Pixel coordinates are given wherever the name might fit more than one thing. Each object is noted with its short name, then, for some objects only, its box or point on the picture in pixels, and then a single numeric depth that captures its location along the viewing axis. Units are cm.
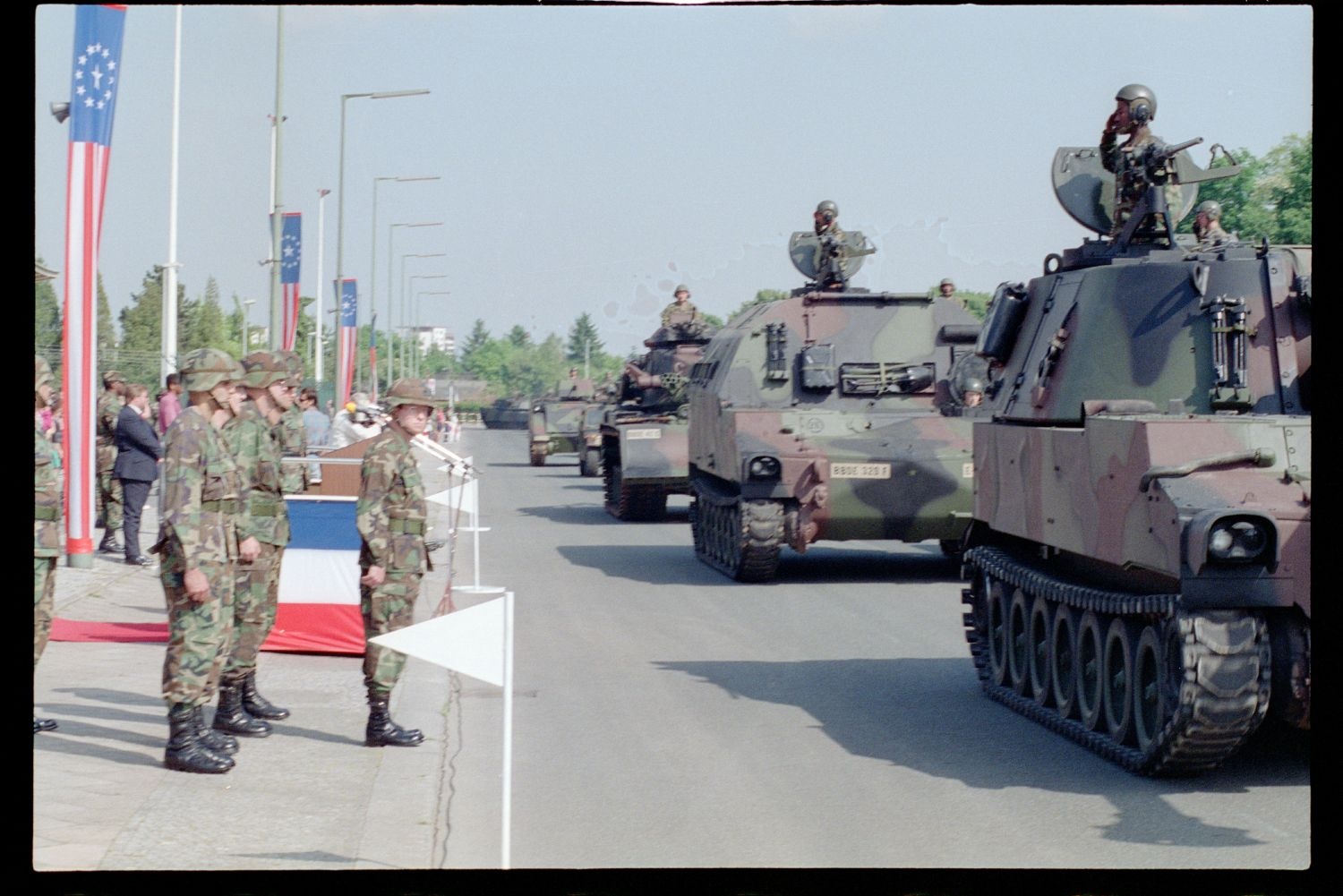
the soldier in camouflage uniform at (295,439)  1252
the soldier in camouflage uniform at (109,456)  1877
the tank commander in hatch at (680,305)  2691
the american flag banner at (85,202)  1588
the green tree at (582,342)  9889
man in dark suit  1716
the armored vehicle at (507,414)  7306
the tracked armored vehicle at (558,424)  4231
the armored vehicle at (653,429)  2408
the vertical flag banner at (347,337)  3559
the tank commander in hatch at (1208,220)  1290
